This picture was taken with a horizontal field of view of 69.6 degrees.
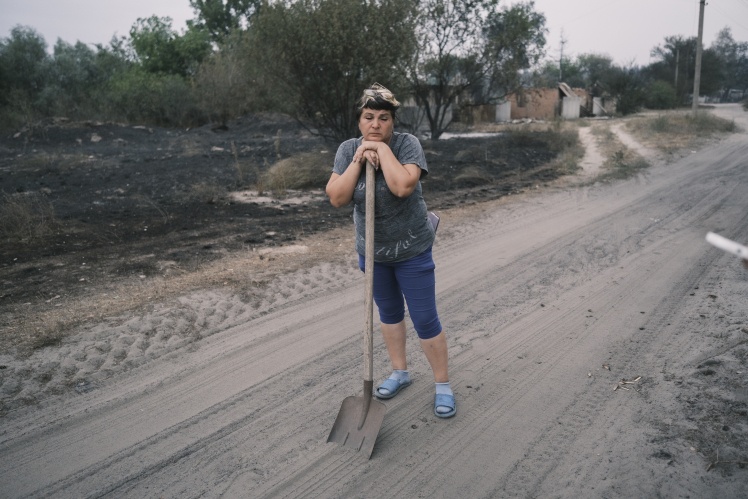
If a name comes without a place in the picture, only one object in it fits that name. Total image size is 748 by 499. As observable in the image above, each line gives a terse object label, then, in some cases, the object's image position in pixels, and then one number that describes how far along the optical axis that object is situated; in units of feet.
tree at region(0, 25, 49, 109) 87.30
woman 9.19
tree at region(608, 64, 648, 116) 141.59
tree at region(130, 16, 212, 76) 134.21
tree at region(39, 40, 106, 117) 86.69
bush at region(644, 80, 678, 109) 150.10
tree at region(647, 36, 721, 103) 179.22
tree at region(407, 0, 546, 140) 64.80
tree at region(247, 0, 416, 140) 39.14
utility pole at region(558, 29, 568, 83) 217.17
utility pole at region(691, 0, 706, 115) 88.48
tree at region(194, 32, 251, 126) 93.76
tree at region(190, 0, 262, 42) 153.48
